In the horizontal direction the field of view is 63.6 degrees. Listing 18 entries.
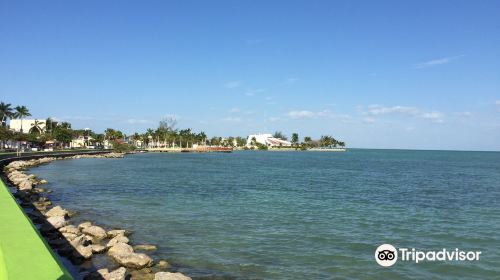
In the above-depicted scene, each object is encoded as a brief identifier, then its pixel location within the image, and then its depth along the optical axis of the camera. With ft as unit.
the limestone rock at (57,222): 65.36
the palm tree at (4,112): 402.52
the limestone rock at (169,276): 41.75
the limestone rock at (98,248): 54.65
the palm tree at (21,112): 432.17
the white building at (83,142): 614.01
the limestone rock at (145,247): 59.16
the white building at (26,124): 530.68
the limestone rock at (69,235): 58.92
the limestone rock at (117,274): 42.42
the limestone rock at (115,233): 64.53
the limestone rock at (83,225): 66.90
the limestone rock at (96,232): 63.46
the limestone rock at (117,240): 56.95
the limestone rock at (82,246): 52.65
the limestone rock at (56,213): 76.23
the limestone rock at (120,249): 52.07
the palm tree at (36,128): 485.81
